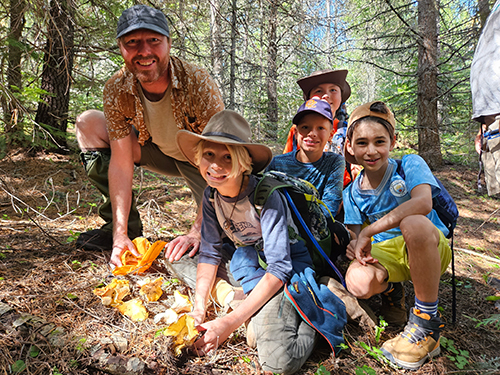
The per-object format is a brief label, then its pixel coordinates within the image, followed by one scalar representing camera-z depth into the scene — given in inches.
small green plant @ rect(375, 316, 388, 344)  84.1
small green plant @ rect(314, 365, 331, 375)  71.9
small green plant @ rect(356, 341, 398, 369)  78.7
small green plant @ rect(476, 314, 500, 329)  89.8
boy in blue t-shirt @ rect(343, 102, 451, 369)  79.7
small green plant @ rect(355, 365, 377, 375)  70.4
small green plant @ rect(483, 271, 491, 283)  126.5
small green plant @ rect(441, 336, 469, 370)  79.4
